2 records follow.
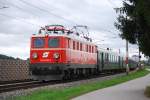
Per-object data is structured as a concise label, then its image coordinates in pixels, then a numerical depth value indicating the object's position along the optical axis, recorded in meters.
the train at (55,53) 32.88
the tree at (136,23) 18.89
